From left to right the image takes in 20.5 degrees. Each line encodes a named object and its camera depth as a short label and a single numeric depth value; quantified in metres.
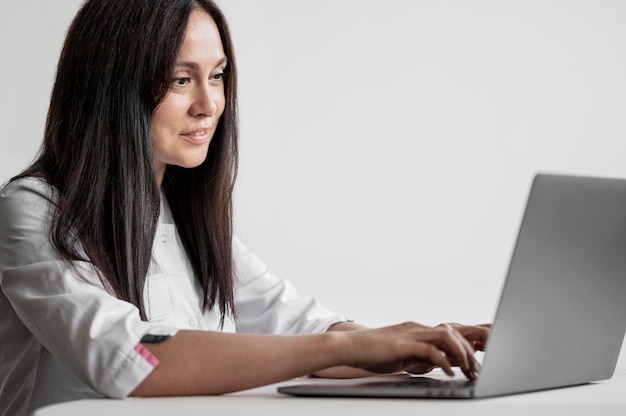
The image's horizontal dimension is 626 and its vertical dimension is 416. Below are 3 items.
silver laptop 1.73
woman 1.87
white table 1.68
